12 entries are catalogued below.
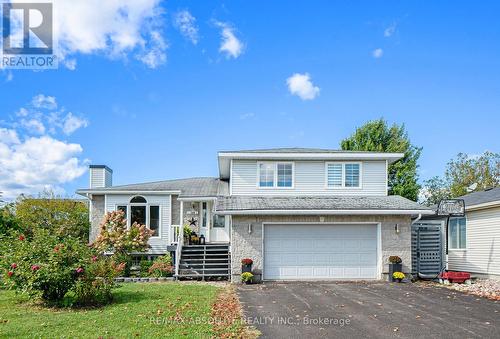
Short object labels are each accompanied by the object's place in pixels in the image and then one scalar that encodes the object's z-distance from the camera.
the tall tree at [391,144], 34.72
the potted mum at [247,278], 15.98
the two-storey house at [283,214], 16.75
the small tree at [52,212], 27.32
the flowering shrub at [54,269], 9.91
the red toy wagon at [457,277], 16.19
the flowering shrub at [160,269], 17.53
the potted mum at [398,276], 16.28
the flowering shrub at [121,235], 18.98
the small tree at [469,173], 36.00
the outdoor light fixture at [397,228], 16.91
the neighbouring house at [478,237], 16.94
